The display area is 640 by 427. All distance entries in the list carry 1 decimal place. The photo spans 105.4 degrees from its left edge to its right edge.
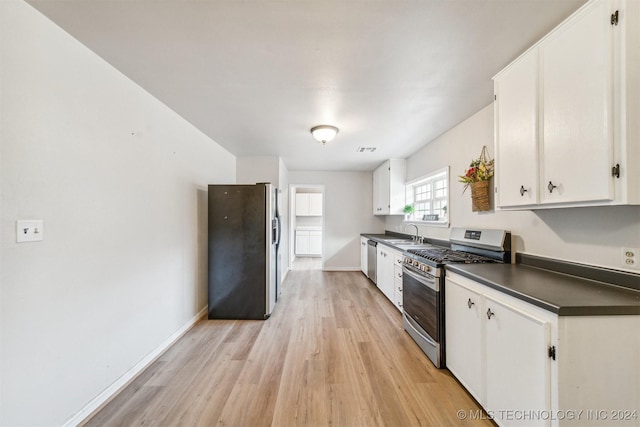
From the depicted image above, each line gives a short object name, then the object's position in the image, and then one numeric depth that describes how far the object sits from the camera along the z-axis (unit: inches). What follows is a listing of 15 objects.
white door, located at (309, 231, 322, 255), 312.8
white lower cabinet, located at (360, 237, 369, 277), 203.2
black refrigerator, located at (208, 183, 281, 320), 124.1
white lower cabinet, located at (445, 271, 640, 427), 42.7
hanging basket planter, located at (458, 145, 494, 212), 91.9
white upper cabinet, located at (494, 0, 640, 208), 44.4
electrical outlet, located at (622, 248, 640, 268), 50.8
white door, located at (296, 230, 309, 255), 311.4
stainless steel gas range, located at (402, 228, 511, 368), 80.9
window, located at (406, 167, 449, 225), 128.9
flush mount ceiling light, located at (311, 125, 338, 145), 115.2
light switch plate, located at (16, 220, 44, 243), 48.9
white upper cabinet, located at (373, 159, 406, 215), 179.3
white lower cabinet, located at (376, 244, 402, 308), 131.8
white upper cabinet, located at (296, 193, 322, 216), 314.2
